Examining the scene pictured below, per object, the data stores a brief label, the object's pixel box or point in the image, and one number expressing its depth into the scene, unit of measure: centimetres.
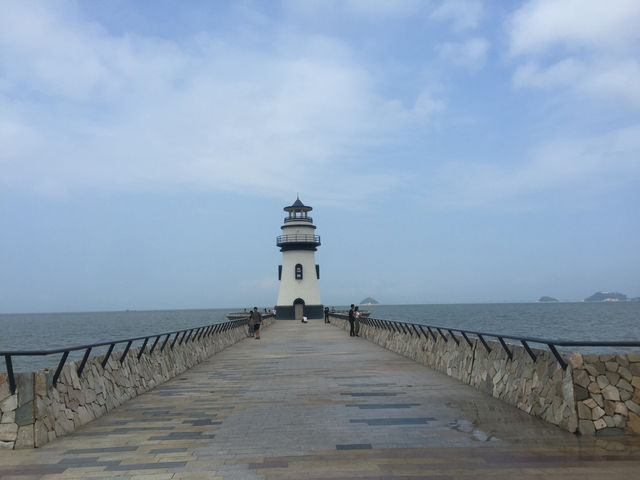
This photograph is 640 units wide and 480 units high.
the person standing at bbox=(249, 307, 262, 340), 2867
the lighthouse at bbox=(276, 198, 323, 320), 5256
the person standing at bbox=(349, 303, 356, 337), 2855
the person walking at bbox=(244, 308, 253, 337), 3091
